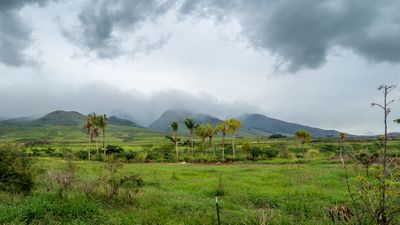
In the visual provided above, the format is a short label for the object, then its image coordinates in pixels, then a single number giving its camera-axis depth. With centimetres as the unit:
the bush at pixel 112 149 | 6884
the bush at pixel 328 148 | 7759
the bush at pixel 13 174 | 1347
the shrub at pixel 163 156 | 5538
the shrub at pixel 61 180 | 1299
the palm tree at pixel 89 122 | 6103
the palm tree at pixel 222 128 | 6256
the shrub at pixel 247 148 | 5909
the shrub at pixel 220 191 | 1512
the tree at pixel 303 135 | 6123
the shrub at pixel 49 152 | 6465
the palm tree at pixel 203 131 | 6371
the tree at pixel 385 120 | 412
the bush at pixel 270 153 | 5756
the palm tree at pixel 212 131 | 6484
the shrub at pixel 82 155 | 6034
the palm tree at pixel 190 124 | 6266
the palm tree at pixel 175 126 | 6097
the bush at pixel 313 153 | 5647
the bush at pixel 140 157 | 5394
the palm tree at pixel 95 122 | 5985
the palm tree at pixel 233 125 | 6274
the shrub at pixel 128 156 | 5617
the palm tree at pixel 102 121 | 5908
